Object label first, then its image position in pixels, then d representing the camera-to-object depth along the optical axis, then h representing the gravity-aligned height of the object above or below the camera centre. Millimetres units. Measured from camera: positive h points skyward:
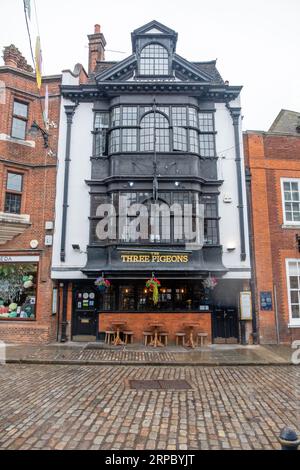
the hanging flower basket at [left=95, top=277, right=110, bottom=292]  12719 +481
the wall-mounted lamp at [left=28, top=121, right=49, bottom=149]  12002 +6524
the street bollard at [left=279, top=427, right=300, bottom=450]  3527 -1577
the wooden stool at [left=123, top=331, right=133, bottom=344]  13234 -1666
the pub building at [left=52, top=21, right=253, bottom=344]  13516 +4275
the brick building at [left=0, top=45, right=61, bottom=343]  13578 +3890
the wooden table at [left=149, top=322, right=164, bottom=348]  12819 -1744
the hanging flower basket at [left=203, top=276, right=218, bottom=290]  12766 +514
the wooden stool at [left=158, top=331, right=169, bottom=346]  13039 -1704
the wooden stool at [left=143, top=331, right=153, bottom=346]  13055 -1558
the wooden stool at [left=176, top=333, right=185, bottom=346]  13034 -1692
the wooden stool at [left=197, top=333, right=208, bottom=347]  12969 -1693
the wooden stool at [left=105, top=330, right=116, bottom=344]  13234 -1683
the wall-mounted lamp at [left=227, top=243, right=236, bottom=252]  13741 +2024
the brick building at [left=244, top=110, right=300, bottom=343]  13680 +2925
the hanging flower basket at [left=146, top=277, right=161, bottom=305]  12281 +425
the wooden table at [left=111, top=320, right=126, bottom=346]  13001 -1519
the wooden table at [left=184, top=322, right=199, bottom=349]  12702 -1559
